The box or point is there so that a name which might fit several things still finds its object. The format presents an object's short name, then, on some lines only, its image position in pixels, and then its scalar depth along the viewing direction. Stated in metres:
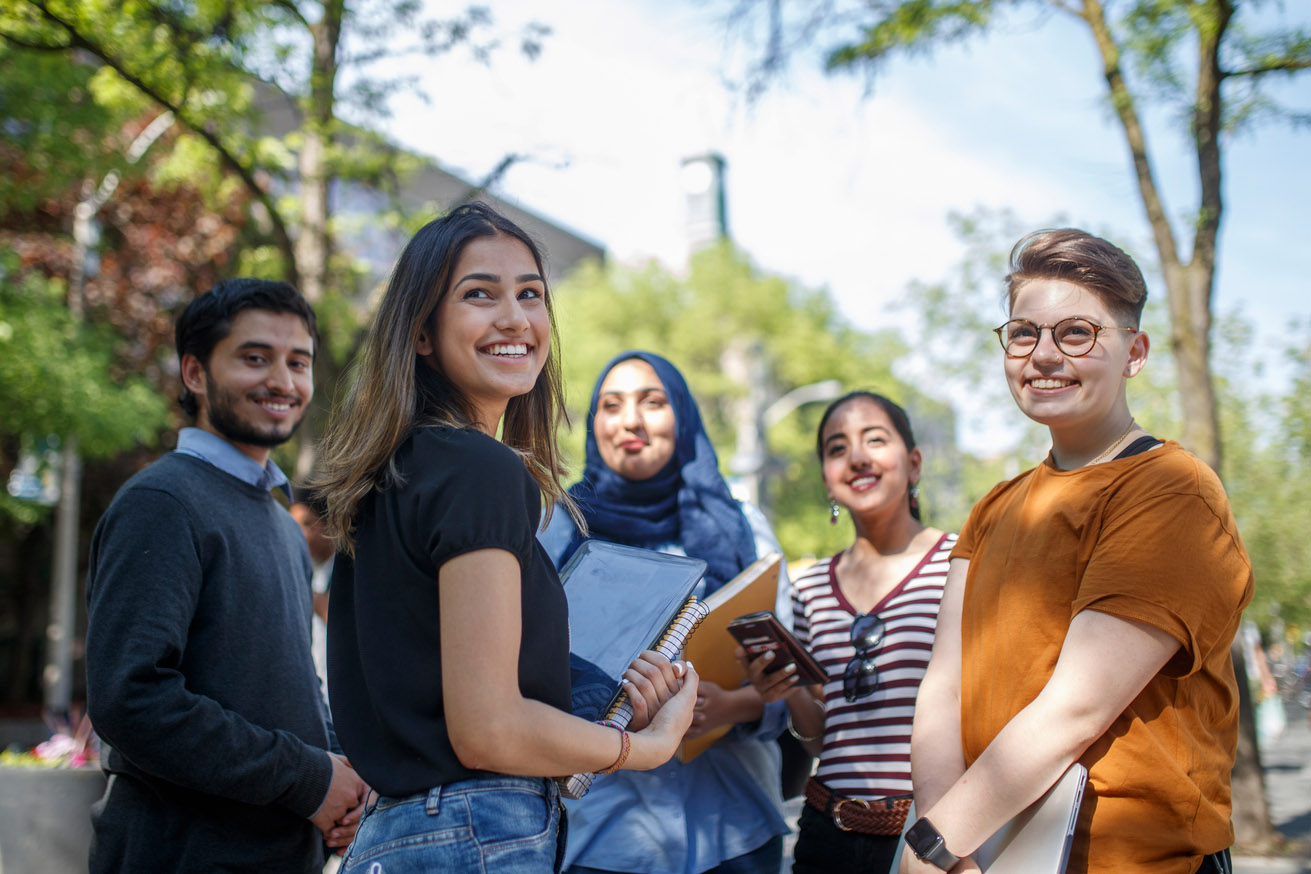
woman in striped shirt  2.82
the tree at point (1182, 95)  6.18
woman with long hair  1.55
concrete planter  2.47
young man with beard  2.17
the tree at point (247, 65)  6.19
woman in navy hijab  2.81
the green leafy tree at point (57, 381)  9.69
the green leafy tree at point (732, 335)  29.03
